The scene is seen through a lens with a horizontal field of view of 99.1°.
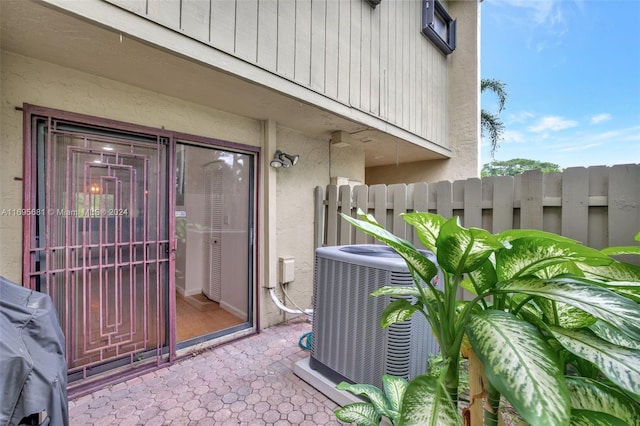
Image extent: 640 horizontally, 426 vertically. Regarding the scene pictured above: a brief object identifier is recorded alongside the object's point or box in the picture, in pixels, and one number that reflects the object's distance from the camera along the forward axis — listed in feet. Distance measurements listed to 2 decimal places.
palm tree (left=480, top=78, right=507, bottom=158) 27.96
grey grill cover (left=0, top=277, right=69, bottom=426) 3.35
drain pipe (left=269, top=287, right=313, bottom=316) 11.39
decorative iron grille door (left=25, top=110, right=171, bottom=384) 7.13
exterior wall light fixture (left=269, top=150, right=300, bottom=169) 11.18
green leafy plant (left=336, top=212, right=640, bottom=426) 1.74
